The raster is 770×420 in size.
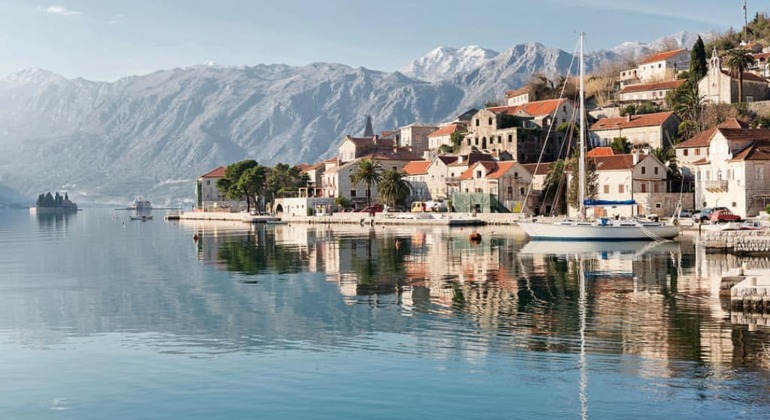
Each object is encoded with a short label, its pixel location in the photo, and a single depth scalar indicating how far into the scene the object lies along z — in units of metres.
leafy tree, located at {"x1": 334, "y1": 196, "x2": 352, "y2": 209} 128.12
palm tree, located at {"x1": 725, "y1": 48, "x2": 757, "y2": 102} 100.12
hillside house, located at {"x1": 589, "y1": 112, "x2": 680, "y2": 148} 102.25
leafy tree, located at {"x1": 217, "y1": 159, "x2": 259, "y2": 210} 150.25
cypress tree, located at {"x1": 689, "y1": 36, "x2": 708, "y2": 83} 113.19
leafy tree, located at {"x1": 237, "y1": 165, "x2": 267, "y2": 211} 143.88
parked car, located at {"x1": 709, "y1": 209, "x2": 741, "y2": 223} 70.94
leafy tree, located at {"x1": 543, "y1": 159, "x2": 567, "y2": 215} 96.62
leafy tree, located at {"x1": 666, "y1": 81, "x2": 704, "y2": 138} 100.50
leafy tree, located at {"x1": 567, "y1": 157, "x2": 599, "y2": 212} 89.25
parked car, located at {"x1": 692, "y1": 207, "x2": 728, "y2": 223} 76.00
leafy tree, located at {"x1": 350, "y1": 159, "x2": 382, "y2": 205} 122.19
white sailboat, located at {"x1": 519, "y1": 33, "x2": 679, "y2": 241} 64.69
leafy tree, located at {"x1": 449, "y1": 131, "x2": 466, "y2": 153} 129.50
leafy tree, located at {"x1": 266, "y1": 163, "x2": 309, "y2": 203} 143.88
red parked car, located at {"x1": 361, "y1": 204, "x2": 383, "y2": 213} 119.24
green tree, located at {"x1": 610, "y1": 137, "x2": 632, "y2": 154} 102.69
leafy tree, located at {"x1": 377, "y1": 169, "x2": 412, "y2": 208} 115.69
